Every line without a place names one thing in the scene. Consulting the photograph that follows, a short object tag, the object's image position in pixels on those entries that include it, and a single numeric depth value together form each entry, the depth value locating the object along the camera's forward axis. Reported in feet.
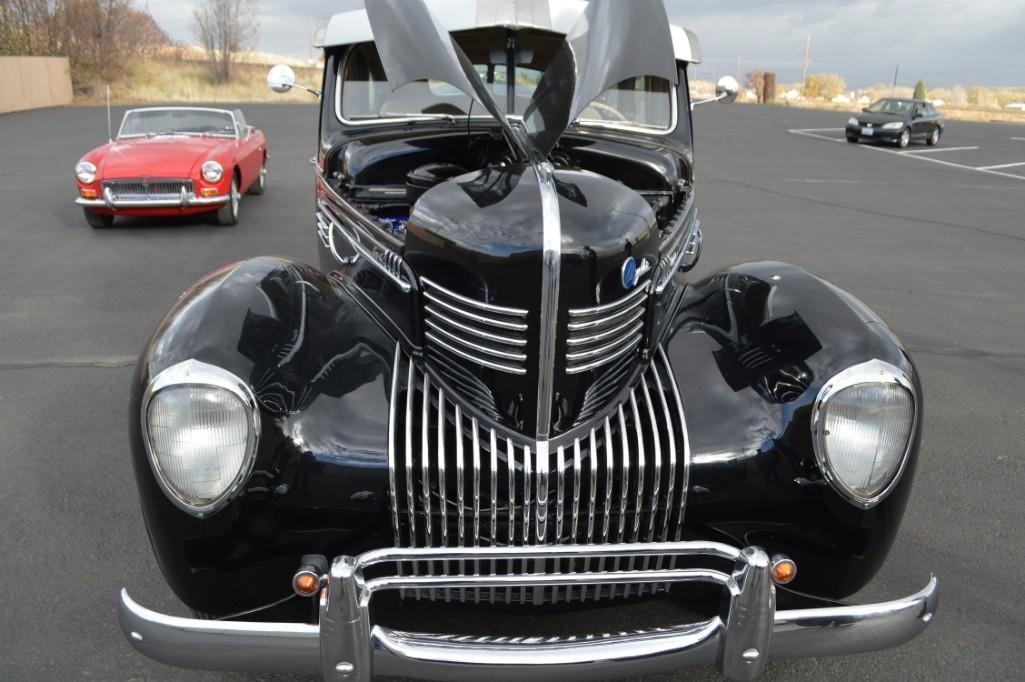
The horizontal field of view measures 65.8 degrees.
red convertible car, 26.27
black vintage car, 5.96
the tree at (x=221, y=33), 140.97
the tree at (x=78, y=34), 105.40
